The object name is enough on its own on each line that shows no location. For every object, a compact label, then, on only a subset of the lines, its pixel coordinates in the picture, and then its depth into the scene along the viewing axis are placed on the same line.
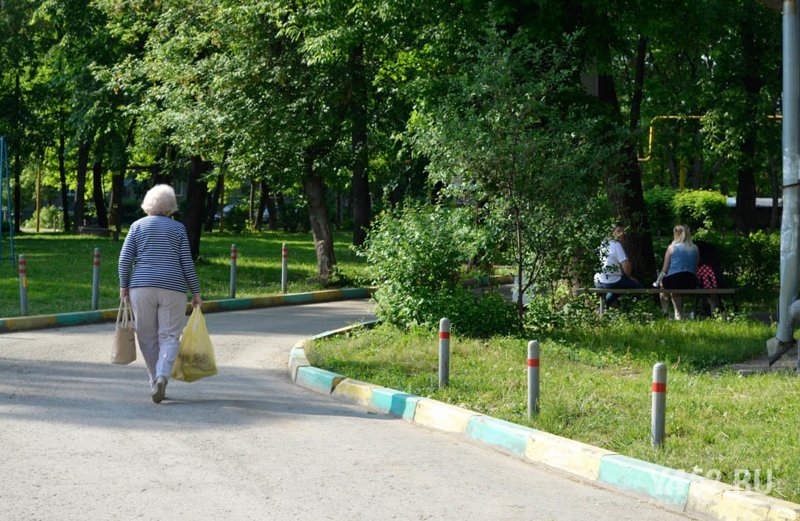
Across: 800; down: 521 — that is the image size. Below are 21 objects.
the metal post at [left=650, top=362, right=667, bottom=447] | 7.36
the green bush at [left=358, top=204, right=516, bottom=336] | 13.12
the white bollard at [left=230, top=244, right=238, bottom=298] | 19.48
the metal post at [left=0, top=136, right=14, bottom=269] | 25.33
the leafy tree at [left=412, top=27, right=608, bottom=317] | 13.10
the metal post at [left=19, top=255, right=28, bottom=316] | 15.91
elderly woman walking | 9.26
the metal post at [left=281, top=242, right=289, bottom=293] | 20.50
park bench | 15.45
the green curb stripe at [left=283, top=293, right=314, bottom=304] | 20.48
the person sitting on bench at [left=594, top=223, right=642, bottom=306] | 15.73
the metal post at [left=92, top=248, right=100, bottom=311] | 16.95
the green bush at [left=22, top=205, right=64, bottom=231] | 65.31
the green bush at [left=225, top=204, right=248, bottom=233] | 59.84
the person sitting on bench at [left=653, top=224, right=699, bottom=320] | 15.93
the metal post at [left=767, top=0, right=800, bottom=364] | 10.08
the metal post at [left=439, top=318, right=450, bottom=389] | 9.63
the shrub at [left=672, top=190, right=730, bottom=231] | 30.69
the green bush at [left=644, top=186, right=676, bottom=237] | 31.22
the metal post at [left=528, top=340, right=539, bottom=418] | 8.44
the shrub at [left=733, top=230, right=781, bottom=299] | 18.89
